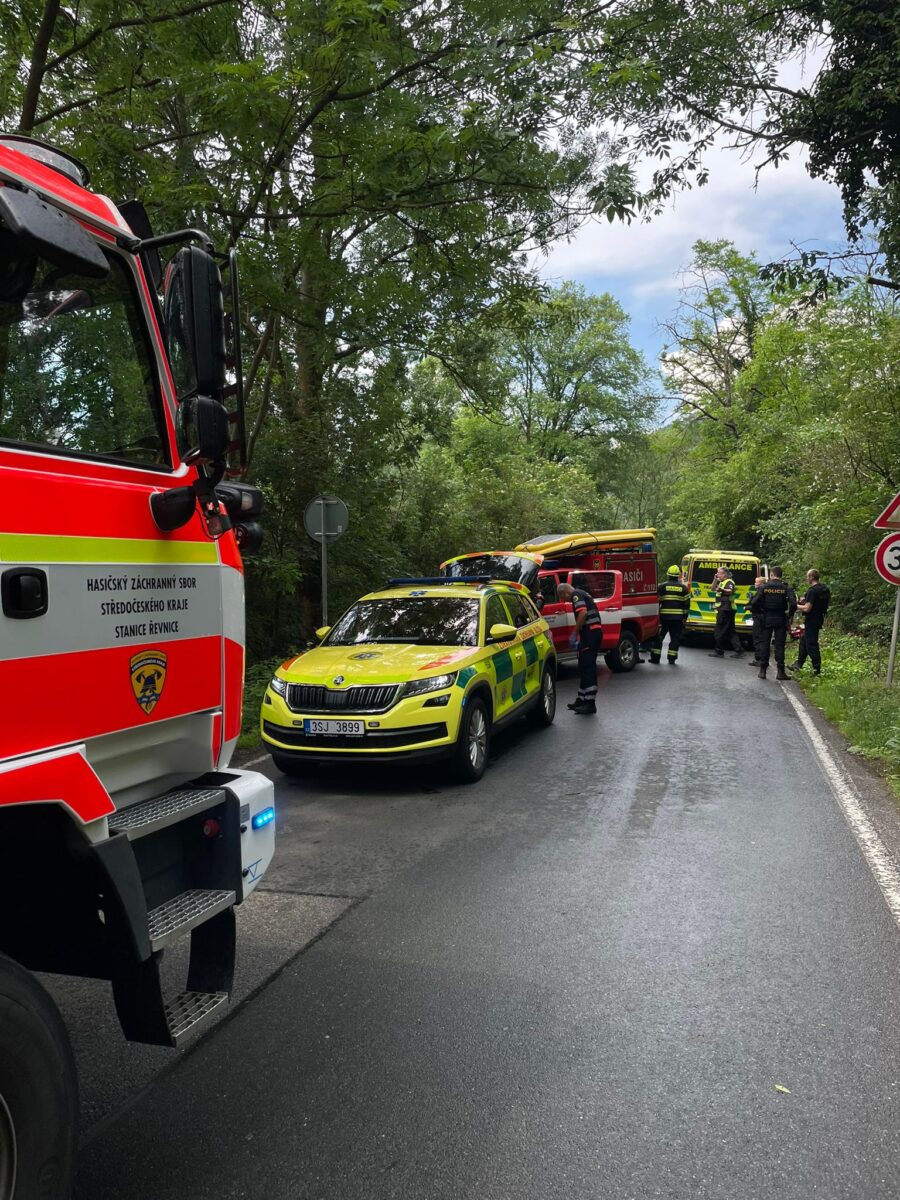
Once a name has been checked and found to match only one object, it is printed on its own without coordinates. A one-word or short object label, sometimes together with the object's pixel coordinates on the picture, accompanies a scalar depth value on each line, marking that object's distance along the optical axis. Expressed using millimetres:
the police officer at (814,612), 15461
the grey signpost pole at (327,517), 13086
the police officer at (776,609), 15758
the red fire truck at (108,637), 2131
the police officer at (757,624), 16234
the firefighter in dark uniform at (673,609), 19172
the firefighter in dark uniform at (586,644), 11406
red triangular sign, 11562
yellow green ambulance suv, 7359
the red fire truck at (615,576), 15688
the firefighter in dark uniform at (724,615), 19188
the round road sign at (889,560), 11516
